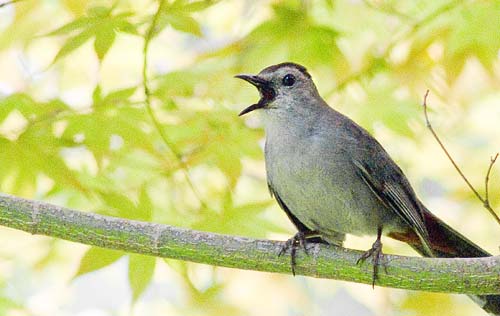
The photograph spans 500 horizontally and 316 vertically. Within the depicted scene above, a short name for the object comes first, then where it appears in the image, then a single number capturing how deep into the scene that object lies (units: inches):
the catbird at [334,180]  318.7
